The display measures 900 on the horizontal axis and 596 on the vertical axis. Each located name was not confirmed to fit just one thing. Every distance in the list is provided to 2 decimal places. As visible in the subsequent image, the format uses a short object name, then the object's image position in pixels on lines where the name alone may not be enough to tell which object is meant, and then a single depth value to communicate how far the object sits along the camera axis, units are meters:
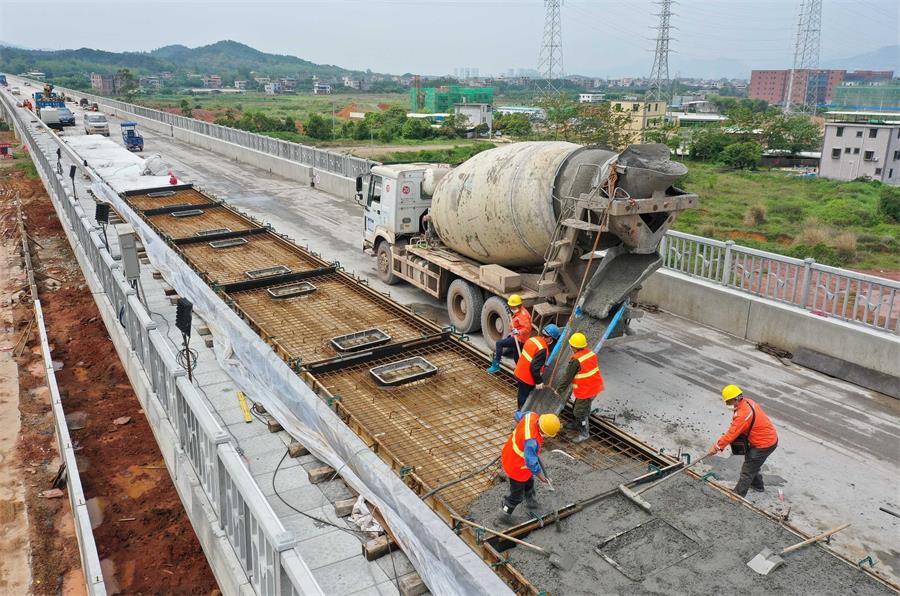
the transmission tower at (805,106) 125.52
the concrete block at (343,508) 7.10
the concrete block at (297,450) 8.23
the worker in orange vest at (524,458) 6.14
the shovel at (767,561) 5.44
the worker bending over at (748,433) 7.29
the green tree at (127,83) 127.44
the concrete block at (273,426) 8.79
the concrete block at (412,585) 5.98
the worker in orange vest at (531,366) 8.05
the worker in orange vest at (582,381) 7.88
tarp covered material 23.02
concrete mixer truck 9.80
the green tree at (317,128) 69.06
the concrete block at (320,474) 7.68
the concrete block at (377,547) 6.42
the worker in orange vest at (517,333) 9.77
